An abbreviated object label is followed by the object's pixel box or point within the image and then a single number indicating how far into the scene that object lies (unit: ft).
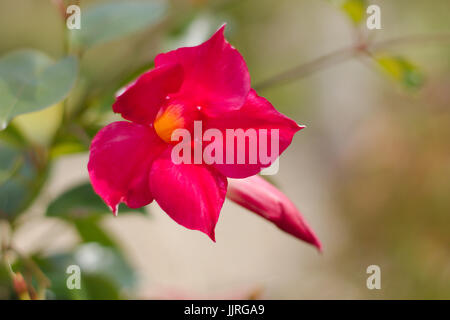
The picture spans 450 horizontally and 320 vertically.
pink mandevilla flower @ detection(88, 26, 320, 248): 1.63
